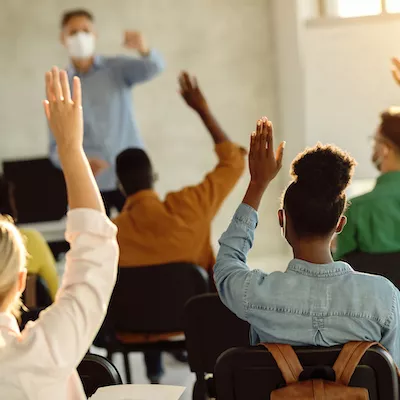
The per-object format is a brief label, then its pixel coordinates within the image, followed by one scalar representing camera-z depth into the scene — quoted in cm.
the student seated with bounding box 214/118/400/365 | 263
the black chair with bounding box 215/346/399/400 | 247
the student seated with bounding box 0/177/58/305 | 502
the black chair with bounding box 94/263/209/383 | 472
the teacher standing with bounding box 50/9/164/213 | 747
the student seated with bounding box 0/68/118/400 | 190
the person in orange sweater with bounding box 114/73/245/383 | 496
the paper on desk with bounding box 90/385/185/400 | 224
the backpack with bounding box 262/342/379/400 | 241
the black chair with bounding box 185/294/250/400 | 373
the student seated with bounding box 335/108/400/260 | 447
